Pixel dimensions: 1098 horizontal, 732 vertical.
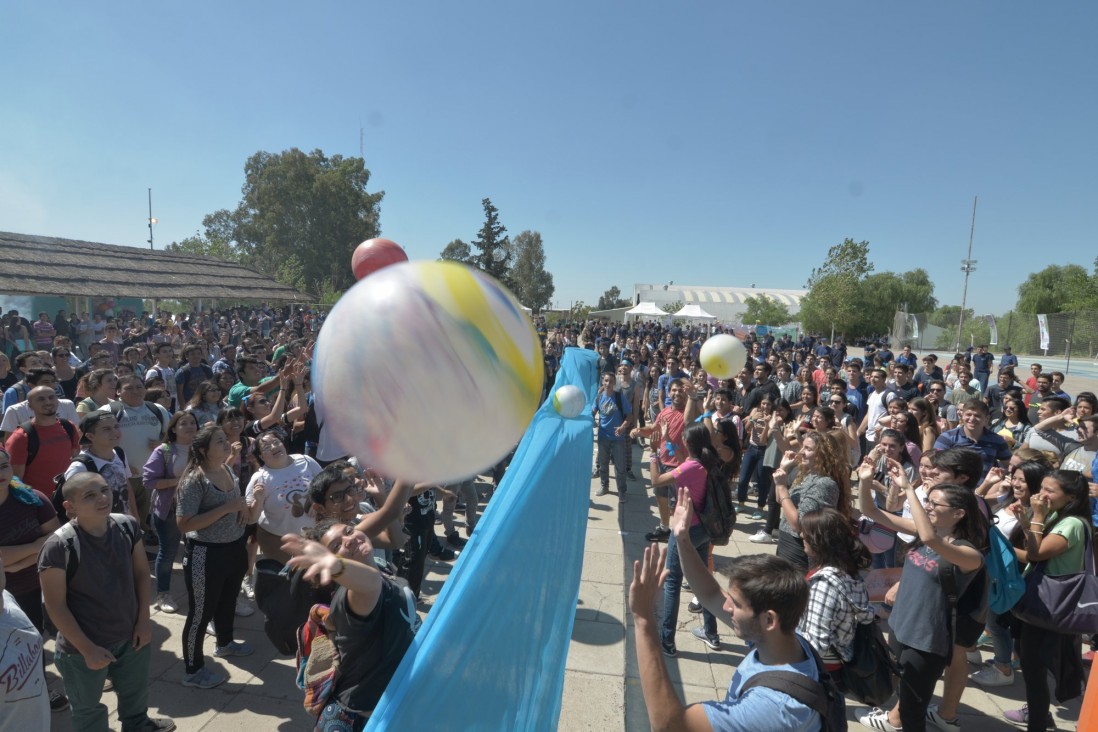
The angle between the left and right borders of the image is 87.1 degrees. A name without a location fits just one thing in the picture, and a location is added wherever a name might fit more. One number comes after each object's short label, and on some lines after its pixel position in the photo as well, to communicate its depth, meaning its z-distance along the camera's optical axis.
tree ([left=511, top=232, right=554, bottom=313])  72.81
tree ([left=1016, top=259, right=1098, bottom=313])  36.91
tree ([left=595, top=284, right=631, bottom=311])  84.31
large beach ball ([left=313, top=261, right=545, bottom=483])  1.76
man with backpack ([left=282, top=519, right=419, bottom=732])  1.91
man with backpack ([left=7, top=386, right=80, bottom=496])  3.97
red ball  3.57
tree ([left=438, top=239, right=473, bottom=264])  64.89
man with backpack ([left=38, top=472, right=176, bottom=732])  2.64
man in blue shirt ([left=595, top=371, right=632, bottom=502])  7.39
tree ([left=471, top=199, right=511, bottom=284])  51.59
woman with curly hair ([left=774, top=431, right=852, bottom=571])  3.57
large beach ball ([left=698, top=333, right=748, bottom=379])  7.00
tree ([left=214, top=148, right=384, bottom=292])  45.47
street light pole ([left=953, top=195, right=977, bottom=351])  36.44
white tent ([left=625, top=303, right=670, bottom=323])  35.83
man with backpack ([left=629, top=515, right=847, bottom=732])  1.61
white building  60.56
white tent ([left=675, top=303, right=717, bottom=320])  35.06
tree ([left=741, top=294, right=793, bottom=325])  52.16
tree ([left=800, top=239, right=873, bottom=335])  36.66
